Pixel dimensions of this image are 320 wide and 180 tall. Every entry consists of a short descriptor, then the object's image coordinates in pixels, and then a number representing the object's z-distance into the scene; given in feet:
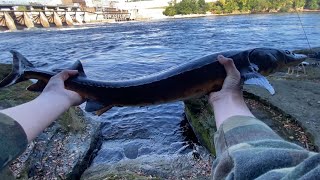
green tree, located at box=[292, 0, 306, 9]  144.35
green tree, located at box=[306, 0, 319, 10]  139.37
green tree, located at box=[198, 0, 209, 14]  212.25
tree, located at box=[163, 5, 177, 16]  219.72
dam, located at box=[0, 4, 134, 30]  132.34
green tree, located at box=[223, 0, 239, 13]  194.81
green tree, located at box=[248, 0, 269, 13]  180.90
